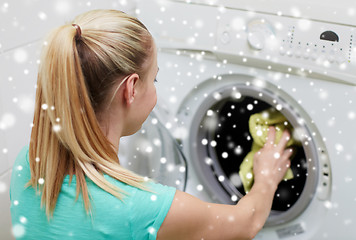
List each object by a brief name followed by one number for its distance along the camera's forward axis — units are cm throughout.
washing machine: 100
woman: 73
